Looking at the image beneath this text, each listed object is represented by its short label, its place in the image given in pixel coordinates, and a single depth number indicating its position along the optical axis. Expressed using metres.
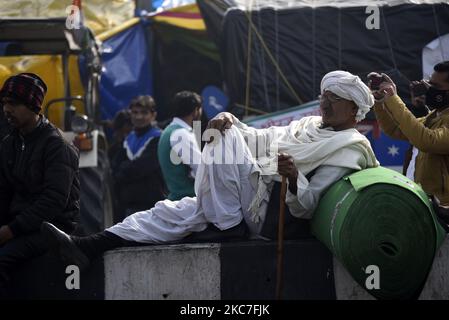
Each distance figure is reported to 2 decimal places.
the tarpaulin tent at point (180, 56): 13.89
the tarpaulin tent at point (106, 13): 14.18
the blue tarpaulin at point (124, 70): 13.94
